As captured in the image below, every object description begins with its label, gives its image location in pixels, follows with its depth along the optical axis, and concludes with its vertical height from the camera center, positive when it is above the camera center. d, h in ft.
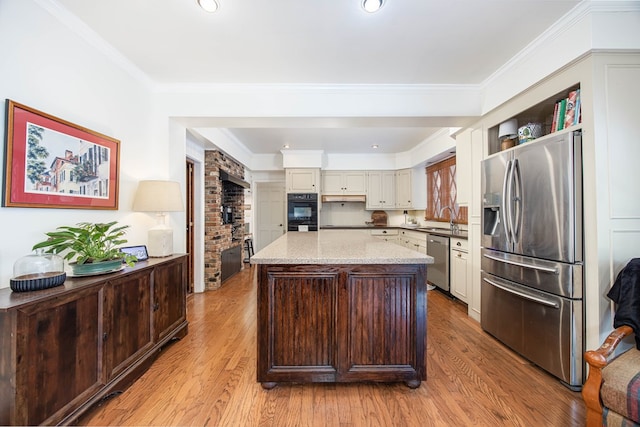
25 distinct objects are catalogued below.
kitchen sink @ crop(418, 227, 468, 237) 12.23 -0.83
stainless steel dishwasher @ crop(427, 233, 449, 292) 12.01 -2.16
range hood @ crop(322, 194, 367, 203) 18.76 +1.28
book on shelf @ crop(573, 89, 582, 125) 5.80 +2.31
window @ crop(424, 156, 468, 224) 14.44 +1.41
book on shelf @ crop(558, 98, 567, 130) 6.29 +2.51
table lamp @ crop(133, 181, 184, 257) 7.34 +0.33
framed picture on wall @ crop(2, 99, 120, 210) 4.66 +1.13
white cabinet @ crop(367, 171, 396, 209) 19.19 +1.73
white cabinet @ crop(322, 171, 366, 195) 19.08 +2.47
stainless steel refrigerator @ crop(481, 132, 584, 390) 5.65 -0.96
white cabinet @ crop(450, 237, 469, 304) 10.44 -2.30
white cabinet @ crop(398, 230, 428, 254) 14.35 -1.49
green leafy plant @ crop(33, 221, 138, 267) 4.97 -0.52
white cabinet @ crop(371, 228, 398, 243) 18.25 -1.24
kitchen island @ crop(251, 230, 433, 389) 5.61 -2.32
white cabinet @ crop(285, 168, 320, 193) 17.52 +2.43
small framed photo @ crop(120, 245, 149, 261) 6.89 -0.93
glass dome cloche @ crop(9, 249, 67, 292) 4.23 -0.99
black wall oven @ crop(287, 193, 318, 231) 17.26 +0.32
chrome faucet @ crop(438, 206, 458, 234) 13.64 -0.46
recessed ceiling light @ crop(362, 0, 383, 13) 5.34 +4.40
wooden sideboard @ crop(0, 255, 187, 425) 3.69 -2.24
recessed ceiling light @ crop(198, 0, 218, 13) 5.39 +4.46
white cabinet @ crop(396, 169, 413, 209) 18.10 +1.90
